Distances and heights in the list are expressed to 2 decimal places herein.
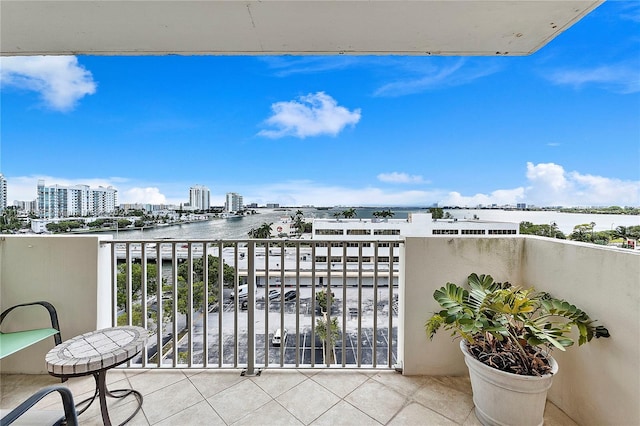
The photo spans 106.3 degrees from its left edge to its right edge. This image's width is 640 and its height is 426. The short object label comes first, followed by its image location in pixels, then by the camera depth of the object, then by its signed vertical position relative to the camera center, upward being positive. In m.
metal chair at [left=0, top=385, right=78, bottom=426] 0.78 -0.76
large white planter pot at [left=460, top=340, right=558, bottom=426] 1.34 -1.07
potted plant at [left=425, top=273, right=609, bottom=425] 1.35 -0.86
